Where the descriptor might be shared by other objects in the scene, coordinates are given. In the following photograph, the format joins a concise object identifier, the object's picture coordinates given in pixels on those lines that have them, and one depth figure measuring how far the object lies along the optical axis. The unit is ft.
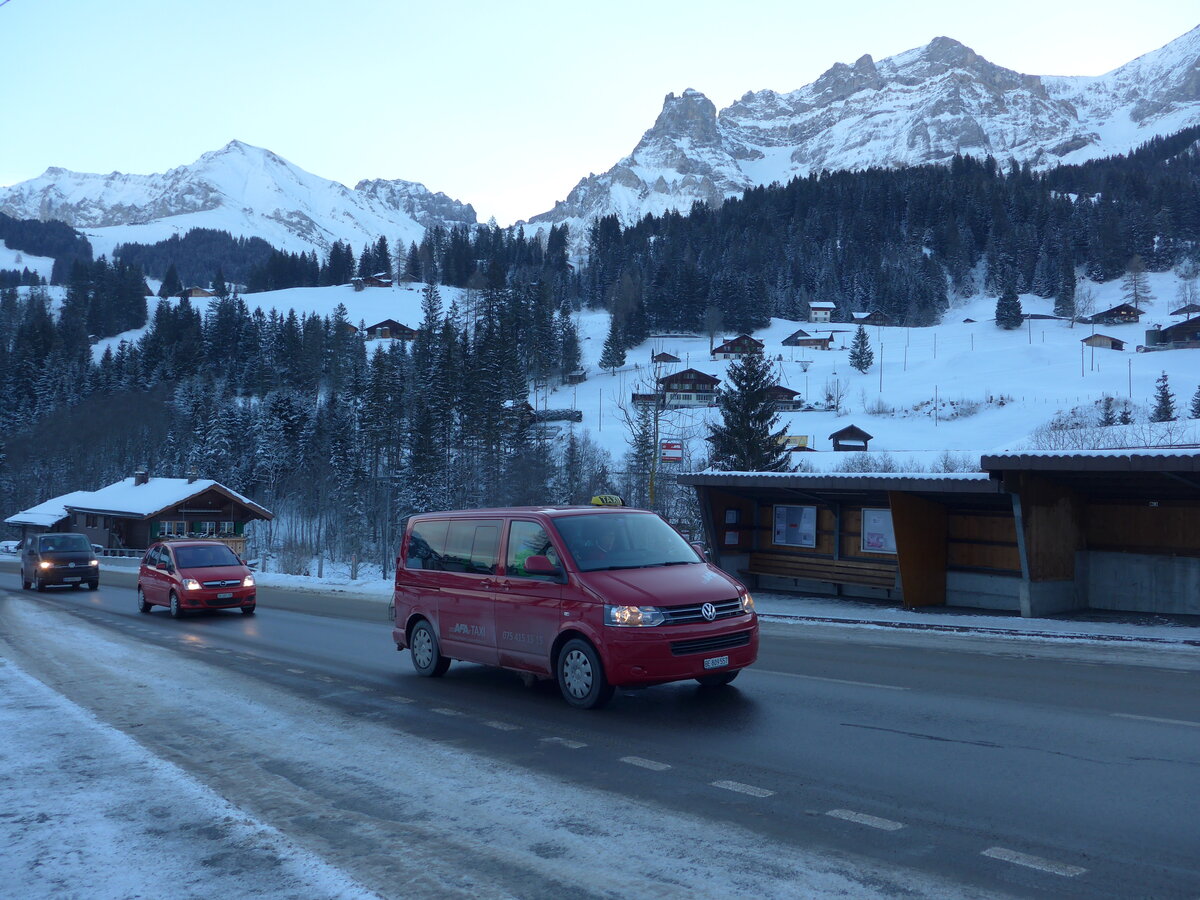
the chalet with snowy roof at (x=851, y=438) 261.03
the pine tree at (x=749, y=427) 117.19
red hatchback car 66.33
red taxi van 28.32
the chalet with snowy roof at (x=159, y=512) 200.34
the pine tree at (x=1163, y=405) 239.91
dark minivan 95.30
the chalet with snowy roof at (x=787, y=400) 324.19
